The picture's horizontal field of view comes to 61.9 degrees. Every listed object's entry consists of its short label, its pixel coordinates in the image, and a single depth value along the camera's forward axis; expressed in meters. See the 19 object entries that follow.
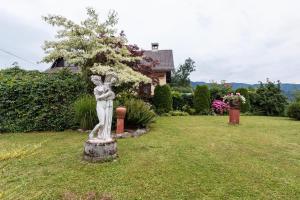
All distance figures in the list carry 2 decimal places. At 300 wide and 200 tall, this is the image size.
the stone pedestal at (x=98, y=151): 4.67
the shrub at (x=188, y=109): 15.33
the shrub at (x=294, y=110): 12.52
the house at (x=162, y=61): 18.88
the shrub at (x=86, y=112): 7.59
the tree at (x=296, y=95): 13.93
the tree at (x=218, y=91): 16.22
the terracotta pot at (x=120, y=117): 7.18
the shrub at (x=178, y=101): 15.99
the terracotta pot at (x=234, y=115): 9.98
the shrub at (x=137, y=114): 7.95
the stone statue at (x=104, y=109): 4.91
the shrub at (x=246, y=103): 15.72
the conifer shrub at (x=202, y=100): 15.22
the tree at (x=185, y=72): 43.46
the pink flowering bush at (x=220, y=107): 15.19
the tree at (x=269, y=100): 15.41
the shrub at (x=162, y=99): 14.44
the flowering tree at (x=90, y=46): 9.05
